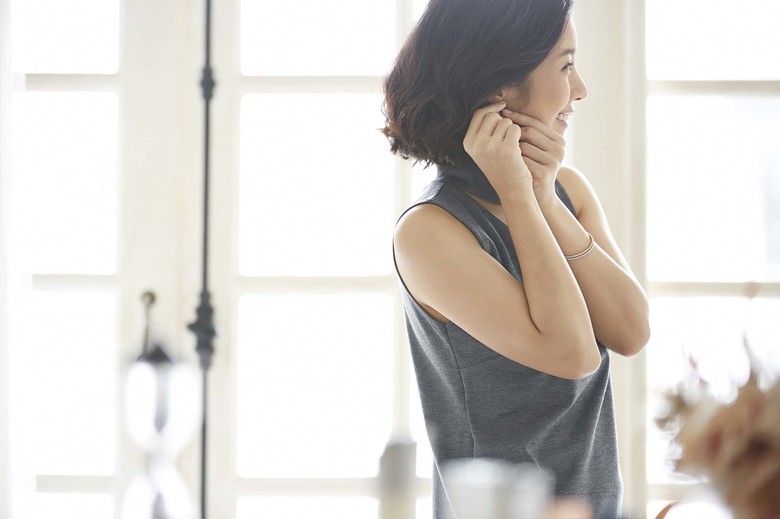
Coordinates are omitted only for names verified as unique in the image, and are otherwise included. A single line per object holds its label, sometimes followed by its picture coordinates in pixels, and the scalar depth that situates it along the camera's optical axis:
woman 3.26
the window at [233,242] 3.84
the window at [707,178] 3.83
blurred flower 2.32
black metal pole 3.55
